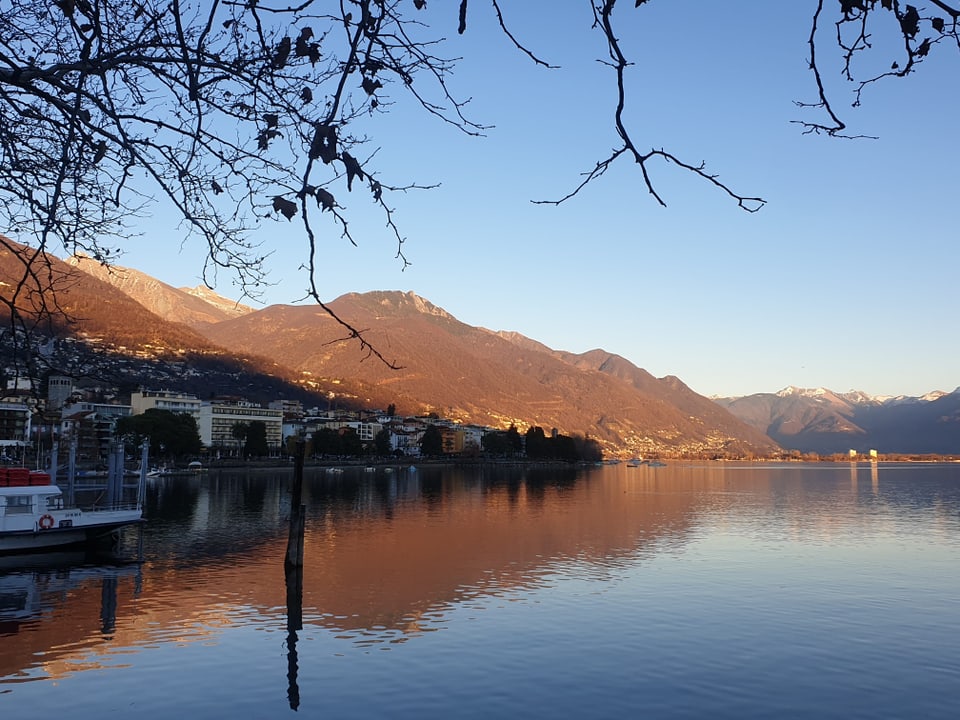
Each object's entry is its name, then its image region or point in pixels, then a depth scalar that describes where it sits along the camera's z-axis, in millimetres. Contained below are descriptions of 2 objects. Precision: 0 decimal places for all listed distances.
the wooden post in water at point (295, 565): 21969
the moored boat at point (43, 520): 33562
